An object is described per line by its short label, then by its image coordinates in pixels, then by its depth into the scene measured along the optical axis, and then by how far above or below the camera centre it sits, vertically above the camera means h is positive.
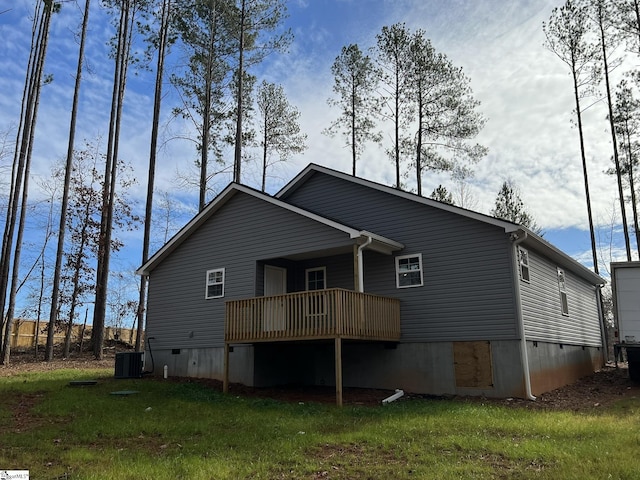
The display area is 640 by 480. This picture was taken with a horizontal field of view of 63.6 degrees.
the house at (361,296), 12.63 +1.22
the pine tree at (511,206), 30.95 +7.96
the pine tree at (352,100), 26.92 +12.56
